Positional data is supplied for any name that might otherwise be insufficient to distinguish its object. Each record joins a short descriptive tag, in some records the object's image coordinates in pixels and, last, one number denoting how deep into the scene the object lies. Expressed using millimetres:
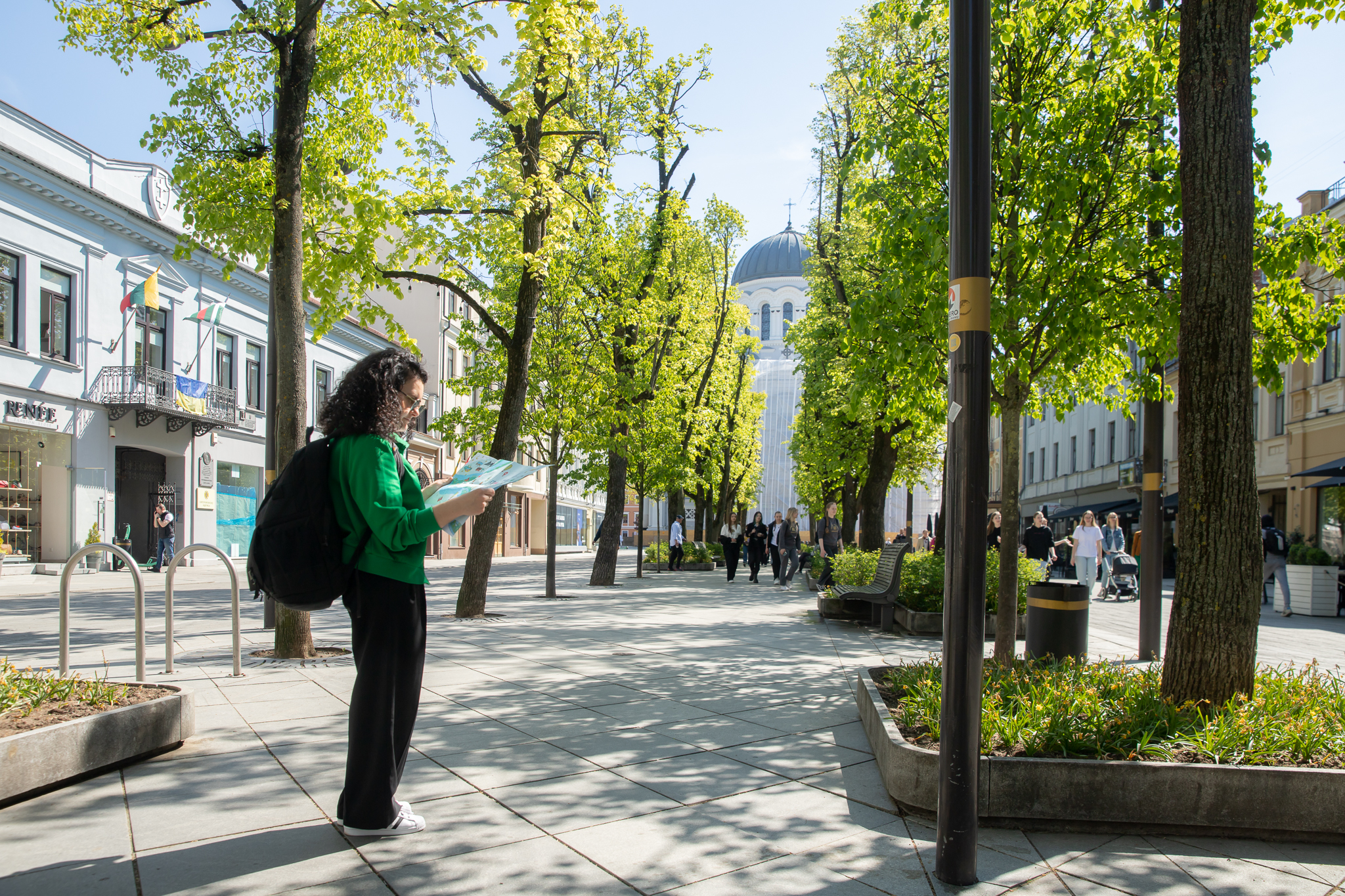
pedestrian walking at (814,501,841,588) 19844
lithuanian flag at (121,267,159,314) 24141
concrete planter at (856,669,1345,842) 4180
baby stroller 20469
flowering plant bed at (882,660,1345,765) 4488
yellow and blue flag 26486
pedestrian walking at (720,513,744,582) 25000
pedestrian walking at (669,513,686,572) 29609
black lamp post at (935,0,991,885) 3613
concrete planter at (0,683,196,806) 4359
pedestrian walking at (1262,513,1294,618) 17203
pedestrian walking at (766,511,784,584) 26847
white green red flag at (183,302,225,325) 27438
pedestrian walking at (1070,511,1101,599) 18734
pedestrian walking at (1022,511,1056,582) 19703
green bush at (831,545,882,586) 13828
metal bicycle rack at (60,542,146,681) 6000
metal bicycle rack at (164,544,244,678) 7066
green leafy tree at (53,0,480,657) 8836
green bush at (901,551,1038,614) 11719
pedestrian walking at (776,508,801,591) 21656
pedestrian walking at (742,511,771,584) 24609
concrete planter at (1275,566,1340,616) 17438
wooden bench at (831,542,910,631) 11516
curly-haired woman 3904
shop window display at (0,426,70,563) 21688
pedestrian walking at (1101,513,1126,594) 21406
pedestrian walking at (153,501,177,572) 23688
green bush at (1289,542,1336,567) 17703
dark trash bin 7449
